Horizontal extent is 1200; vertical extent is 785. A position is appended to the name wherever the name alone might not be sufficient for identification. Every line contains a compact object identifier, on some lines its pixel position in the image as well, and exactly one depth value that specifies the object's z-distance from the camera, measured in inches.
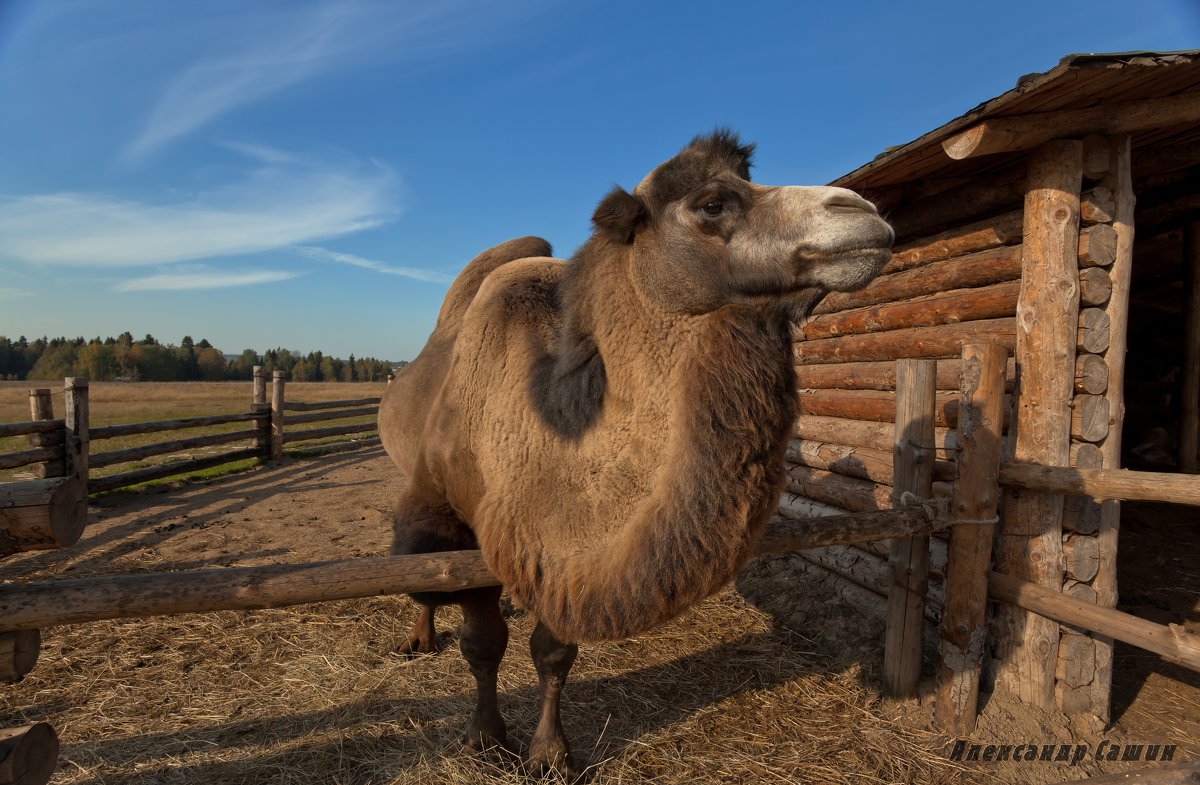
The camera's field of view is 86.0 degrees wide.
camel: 93.3
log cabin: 149.7
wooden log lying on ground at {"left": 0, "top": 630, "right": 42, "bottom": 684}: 83.4
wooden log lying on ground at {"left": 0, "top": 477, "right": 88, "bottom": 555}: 78.9
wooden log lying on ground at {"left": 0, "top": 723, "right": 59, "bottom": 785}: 78.4
